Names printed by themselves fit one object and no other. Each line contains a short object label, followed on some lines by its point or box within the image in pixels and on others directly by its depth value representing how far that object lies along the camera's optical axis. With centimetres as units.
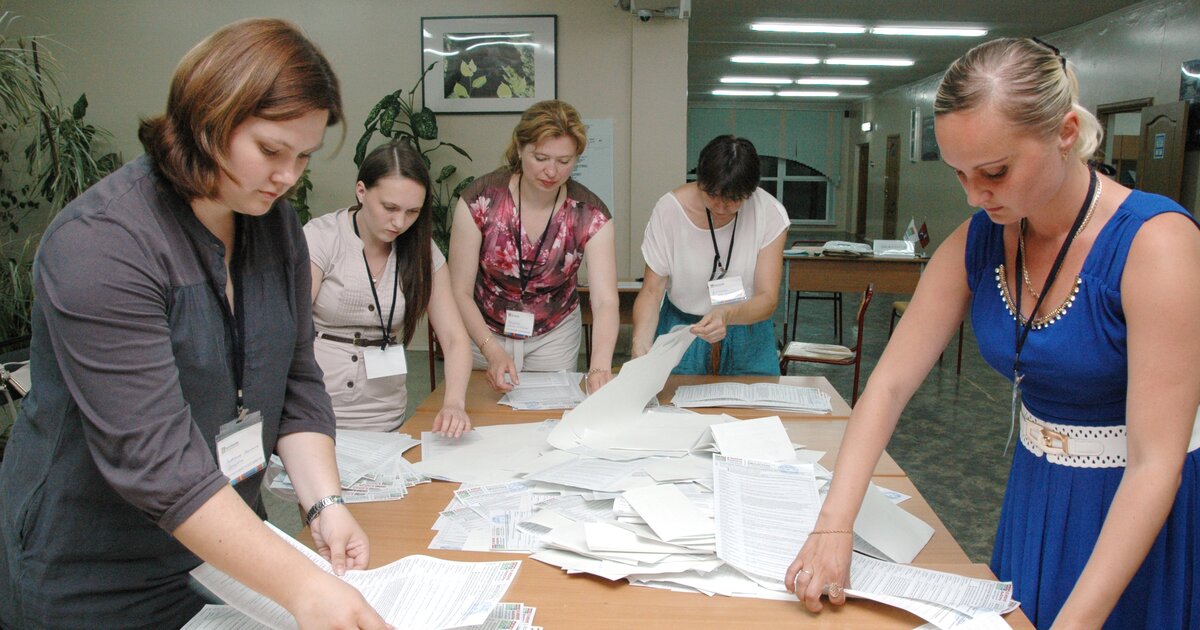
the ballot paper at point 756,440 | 166
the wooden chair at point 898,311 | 534
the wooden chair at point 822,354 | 424
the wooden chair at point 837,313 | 668
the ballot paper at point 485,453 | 165
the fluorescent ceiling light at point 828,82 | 1325
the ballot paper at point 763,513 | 122
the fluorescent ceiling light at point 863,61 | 1094
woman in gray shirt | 85
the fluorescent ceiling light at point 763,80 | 1348
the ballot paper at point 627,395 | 182
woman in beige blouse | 194
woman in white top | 241
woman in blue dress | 102
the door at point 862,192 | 1645
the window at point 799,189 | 1778
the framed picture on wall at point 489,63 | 559
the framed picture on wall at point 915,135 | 1261
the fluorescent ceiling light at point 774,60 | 1100
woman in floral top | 234
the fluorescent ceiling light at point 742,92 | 1544
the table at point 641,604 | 109
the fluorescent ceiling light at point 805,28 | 847
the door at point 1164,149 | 631
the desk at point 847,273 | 570
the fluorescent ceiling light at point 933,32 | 862
